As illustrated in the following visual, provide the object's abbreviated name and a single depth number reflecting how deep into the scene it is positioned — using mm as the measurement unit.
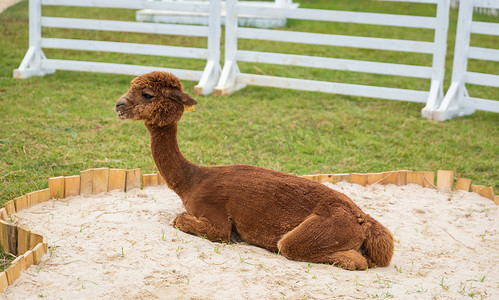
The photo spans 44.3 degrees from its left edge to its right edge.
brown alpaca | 3959
